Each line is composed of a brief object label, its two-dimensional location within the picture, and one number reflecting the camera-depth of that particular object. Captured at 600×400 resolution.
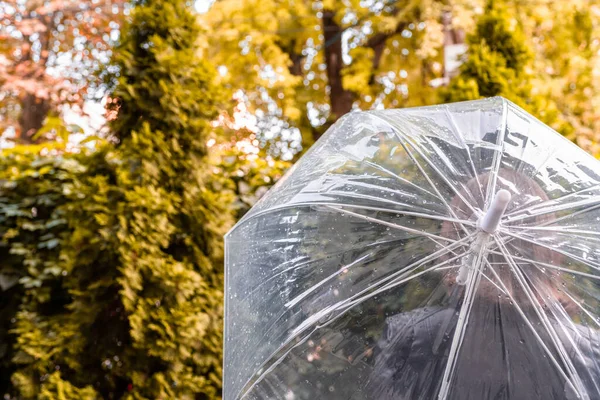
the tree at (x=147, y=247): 3.28
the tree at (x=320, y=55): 11.11
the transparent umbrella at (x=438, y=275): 1.62
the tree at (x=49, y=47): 8.35
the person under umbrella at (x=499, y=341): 1.62
